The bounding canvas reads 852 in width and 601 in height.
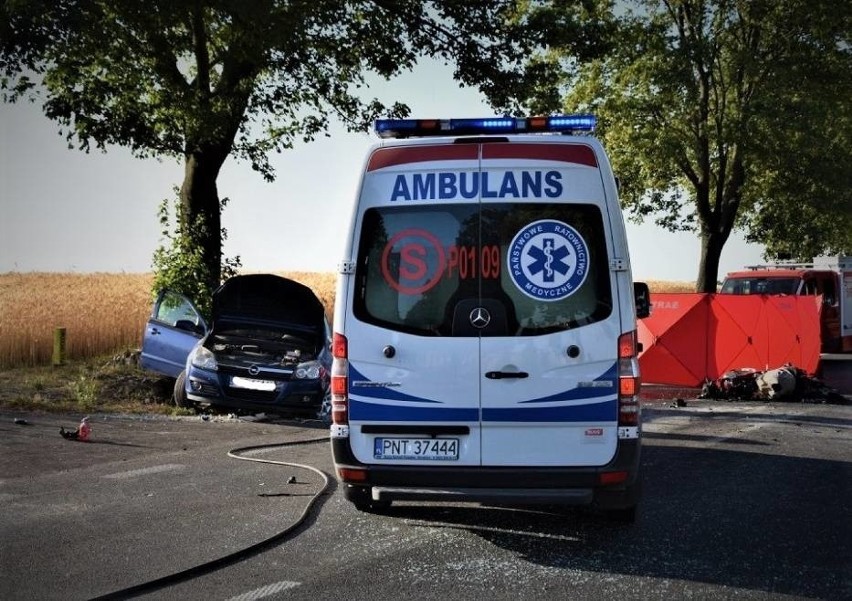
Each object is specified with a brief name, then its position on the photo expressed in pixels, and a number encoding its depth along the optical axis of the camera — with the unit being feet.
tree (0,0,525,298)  61.31
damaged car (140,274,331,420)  45.09
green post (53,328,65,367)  63.16
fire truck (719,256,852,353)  88.07
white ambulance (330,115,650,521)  21.76
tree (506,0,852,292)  115.96
